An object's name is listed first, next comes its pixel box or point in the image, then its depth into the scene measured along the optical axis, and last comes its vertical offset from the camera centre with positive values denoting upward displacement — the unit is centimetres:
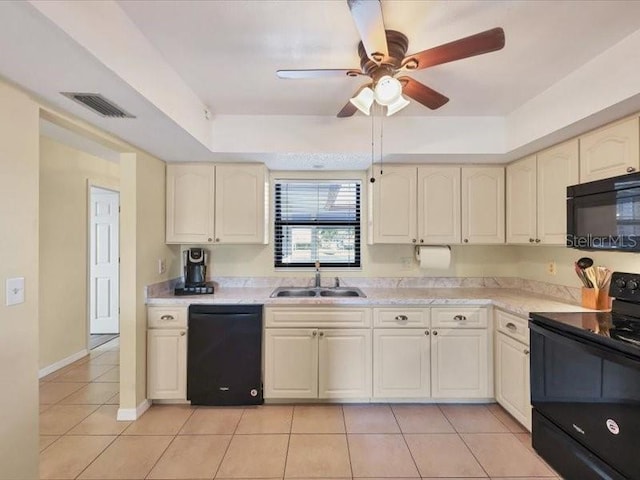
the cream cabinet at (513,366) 225 -93
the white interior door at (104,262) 439 -29
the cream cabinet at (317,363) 267 -100
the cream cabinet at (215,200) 298 +38
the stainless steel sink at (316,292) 308 -49
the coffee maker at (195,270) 294 -27
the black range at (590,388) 144 -74
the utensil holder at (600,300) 222 -40
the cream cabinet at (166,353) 266 -92
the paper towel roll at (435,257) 311 -15
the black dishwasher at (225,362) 263 -98
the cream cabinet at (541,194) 230 +38
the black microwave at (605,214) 171 +16
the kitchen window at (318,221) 338 +21
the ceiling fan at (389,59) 121 +80
